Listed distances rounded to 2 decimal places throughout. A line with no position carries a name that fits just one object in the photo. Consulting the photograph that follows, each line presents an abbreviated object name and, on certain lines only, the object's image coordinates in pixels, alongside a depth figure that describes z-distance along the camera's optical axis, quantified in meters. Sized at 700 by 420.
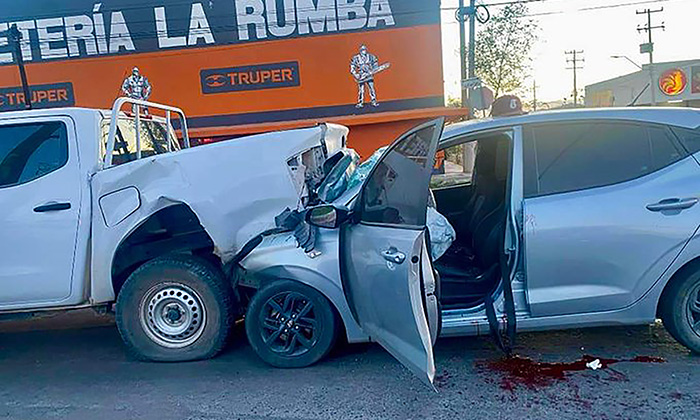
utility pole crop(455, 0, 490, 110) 16.42
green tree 22.75
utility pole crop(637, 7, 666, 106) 34.25
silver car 3.75
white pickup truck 4.10
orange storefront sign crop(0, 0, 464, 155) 15.25
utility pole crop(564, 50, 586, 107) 57.44
